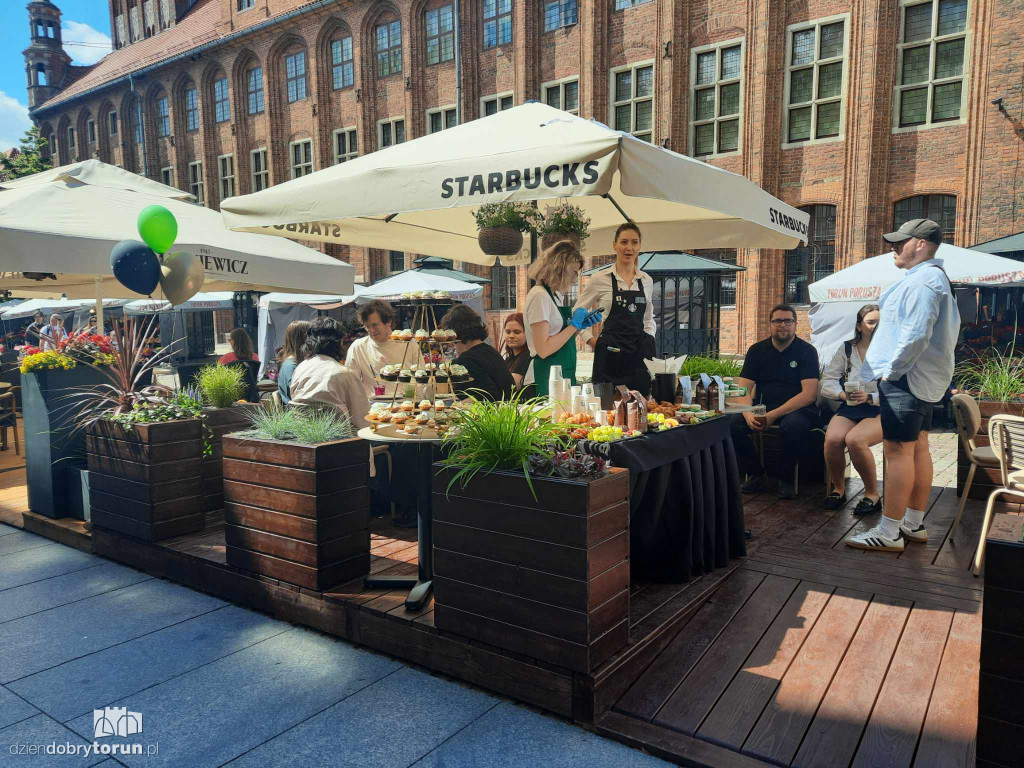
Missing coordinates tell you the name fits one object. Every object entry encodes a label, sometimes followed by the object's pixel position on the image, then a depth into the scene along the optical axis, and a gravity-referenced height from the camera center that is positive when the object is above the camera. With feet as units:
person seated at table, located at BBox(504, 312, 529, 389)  19.15 -1.08
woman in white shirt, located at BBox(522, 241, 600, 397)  13.38 +0.23
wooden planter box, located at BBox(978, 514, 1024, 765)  6.43 -3.33
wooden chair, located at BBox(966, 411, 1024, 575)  12.19 -2.60
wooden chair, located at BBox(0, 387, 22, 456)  27.40 -3.94
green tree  81.35 +19.32
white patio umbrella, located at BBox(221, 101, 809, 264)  9.73 +2.20
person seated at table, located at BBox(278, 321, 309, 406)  17.94 -1.10
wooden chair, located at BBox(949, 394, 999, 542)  14.30 -2.59
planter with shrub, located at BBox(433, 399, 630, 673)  8.43 -3.00
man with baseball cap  12.91 -1.00
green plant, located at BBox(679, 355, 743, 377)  16.70 -1.38
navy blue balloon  15.57 +1.22
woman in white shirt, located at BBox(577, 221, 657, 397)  13.93 -0.10
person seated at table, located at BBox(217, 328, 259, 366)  28.48 -1.33
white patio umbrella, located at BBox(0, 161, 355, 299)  15.40 +1.98
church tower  139.85 +53.78
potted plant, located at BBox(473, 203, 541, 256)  16.02 +2.11
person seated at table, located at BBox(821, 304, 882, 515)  16.69 -2.83
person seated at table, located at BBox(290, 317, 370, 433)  14.76 -1.42
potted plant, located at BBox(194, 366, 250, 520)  16.78 -2.49
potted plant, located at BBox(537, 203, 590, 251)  15.39 +1.93
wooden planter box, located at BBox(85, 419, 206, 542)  14.03 -3.44
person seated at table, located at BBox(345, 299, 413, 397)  17.52 -0.87
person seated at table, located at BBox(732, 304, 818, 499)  18.31 -2.21
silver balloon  16.70 +0.97
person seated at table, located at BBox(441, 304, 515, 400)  13.78 -0.89
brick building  51.37 +21.55
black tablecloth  11.39 -3.50
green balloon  16.14 +2.14
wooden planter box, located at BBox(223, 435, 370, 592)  11.28 -3.37
